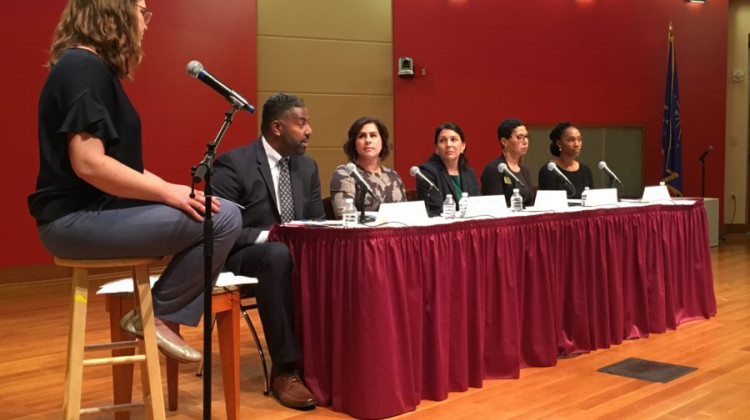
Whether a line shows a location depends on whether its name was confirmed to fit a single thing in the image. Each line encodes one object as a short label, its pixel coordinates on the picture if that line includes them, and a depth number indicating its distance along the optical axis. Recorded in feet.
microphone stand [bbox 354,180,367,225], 12.01
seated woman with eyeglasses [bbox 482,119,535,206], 14.60
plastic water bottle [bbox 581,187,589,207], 12.99
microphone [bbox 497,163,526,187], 13.64
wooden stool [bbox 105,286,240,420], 8.12
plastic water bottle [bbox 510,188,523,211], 11.88
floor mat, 10.78
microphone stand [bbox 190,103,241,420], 6.24
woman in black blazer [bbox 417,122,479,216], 13.60
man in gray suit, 9.60
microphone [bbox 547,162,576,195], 14.37
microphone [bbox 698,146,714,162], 29.60
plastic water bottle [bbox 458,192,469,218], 10.76
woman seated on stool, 6.04
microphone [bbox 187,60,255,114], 6.58
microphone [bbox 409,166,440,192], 12.18
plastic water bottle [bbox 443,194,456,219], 10.67
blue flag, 28.73
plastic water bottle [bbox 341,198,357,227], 9.56
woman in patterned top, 12.07
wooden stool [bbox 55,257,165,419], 6.34
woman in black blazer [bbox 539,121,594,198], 15.72
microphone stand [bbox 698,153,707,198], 29.60
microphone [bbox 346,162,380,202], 9.90
